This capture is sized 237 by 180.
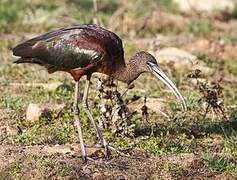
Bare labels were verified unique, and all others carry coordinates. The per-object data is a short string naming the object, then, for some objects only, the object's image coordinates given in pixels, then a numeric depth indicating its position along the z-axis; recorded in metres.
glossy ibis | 13.73
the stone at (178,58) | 21.37
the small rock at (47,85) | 18.37
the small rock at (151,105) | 17.23
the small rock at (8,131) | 14.98
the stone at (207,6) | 28.47
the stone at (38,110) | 15.83
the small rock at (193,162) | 13.53
